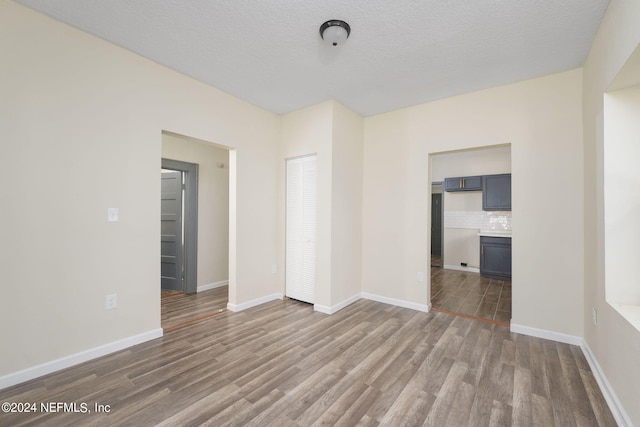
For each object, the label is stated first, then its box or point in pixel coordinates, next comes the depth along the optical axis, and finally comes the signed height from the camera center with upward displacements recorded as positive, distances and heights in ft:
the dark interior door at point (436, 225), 24.62 -1.11
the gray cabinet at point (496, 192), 17.70 +1.46
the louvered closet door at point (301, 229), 12.36 -0.76
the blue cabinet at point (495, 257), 17.19 -2.98
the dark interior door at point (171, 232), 14.26 -1.01
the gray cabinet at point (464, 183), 19.26 +2.29
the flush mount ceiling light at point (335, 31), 6.78 +4.82
